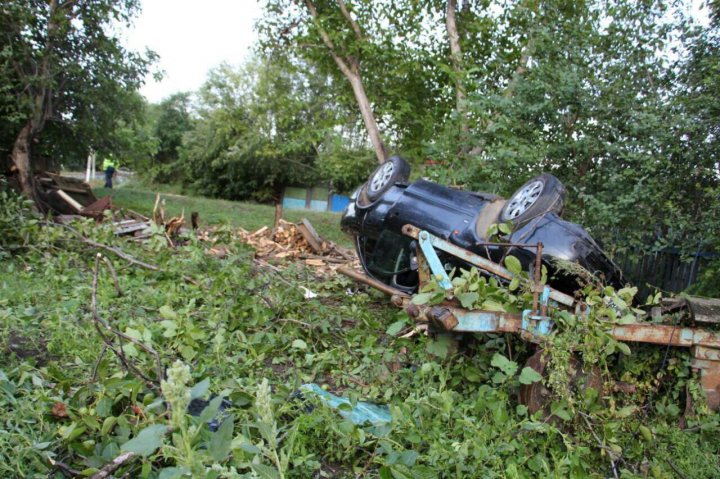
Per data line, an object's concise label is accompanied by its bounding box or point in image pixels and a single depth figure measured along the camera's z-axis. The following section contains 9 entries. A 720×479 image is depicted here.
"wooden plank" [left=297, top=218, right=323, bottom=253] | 9.43
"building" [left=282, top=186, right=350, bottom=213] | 32.49
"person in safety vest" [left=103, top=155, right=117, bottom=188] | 24.16
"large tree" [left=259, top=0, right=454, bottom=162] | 11.87
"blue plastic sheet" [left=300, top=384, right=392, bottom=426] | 2.64
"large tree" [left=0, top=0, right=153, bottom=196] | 10.59
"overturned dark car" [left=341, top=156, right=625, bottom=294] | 3.77
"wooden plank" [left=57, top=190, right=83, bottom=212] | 10.65
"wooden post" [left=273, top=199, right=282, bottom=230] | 10.72
